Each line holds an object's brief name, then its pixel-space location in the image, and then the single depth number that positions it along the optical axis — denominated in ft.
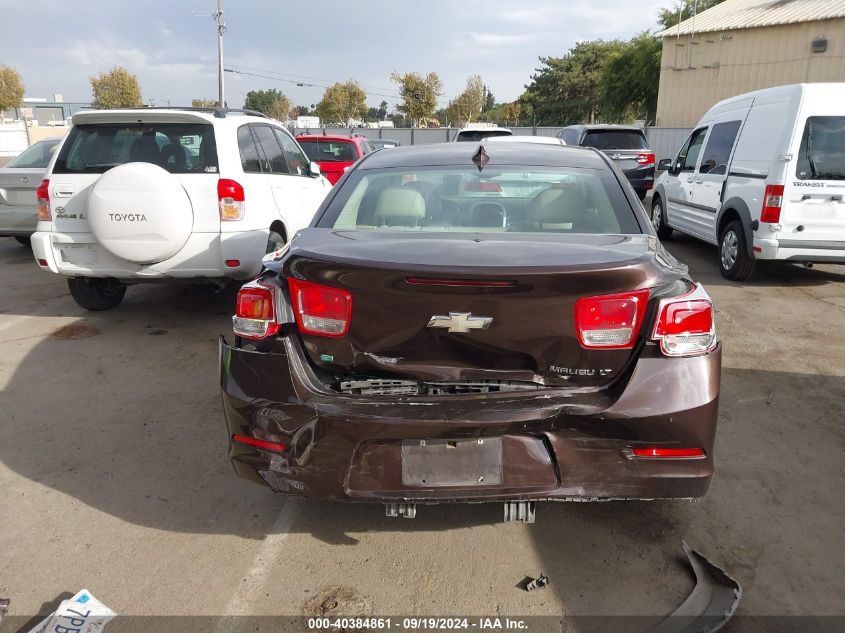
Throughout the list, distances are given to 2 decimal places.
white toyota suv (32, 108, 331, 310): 16.55
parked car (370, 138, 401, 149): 63.29
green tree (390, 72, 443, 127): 192.44
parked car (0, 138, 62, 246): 27.16
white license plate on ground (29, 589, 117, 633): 7.38
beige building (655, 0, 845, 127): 92.84
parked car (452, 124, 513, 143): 56.77
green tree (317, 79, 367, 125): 208.54
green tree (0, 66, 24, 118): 190.60
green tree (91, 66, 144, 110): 199.00
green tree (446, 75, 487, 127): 199.72
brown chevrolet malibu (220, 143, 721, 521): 7.32
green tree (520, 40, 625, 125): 186.29
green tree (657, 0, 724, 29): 138.31
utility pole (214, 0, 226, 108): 123.94
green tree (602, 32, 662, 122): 127.44
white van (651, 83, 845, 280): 21.36
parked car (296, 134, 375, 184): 41.78
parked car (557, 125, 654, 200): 47.24
